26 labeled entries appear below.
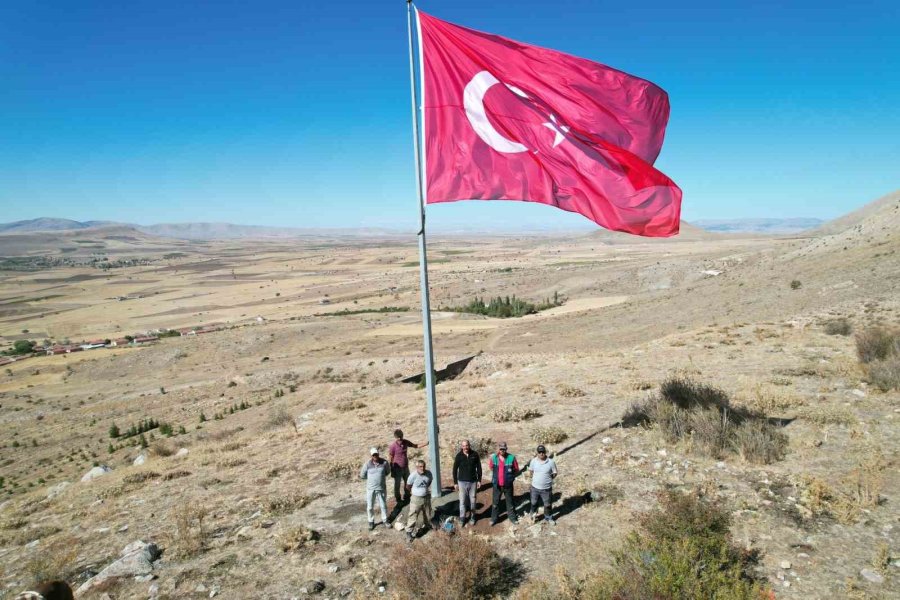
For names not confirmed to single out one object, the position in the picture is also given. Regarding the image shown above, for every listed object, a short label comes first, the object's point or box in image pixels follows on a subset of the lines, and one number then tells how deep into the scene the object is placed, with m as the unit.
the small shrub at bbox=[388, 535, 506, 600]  6.07
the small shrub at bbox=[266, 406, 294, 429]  19.84
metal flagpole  7.43
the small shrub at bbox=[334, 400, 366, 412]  20.20
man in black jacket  8.02
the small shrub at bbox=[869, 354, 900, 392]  12.09
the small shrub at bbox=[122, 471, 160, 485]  13.33
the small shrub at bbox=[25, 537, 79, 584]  8.02
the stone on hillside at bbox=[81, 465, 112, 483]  16.37
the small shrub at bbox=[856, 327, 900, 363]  13.76
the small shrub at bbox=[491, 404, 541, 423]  13.68
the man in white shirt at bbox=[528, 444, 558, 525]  7.89
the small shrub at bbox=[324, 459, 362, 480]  11.13
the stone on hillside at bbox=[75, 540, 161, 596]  7.55
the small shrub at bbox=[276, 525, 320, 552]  7.89
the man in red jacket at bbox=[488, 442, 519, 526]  7.89
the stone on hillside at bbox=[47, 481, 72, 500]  14.75
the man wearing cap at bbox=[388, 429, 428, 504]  8.80
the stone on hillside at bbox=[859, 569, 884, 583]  5.86
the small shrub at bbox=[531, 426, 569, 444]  11.38
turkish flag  7.99
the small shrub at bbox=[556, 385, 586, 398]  15.42
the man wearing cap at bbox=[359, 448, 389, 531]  8.24
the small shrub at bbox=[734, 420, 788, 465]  9.09
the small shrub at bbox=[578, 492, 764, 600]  5.32
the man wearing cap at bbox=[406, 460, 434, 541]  7.79
